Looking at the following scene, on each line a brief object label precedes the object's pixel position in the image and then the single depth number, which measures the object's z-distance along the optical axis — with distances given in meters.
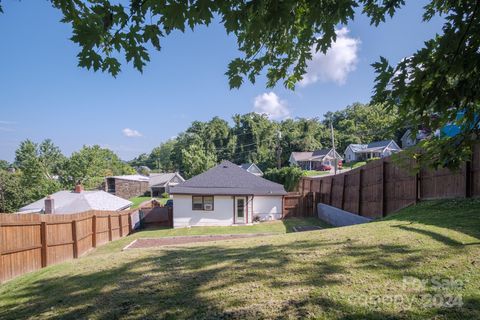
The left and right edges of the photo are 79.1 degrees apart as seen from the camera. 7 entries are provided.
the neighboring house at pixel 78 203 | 20.06
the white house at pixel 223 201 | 20.23
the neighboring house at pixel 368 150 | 50.66
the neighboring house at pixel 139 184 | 47.75
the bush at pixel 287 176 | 29.42
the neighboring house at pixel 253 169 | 54.38
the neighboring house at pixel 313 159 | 55.91
